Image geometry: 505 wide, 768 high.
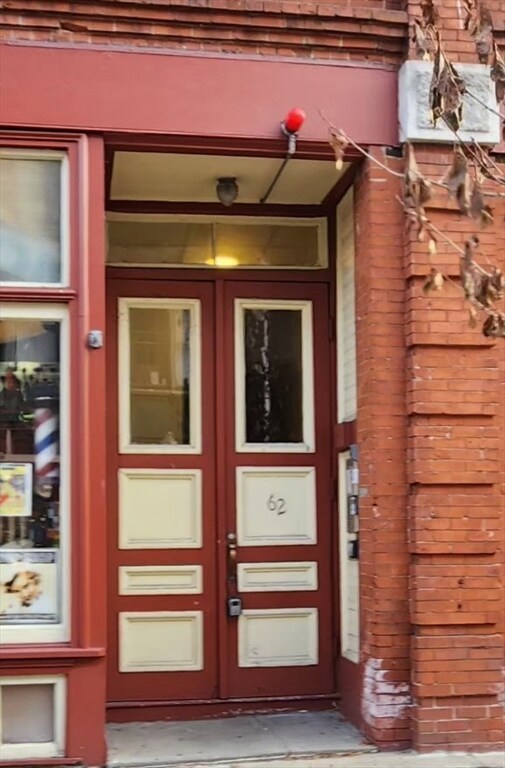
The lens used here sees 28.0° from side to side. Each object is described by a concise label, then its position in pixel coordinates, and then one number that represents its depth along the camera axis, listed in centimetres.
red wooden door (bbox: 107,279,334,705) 659
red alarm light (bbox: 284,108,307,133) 582
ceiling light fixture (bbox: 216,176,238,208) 650
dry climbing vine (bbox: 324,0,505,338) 393
